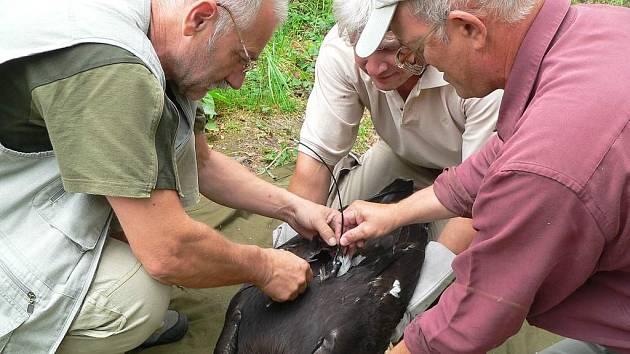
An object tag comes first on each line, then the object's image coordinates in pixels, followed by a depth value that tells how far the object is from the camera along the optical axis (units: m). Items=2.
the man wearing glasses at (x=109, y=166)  1.93
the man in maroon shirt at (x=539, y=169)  1.62
